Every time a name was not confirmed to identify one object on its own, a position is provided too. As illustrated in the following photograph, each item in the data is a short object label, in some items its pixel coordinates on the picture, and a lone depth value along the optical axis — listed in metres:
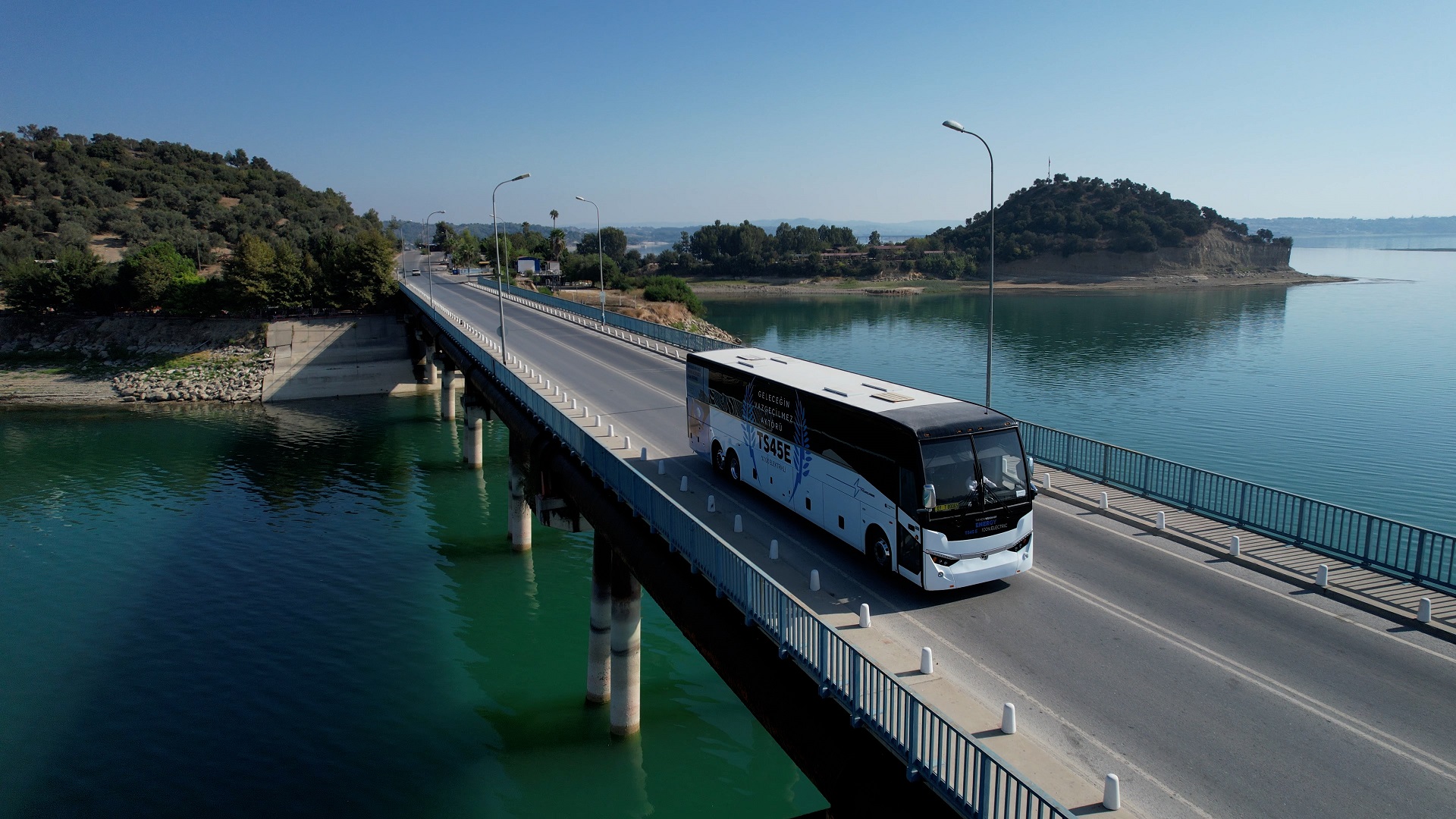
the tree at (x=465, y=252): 142.25
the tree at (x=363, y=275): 81.38
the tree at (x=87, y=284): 82.12
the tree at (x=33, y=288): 80.69
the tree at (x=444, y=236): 180.61
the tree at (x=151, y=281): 81.19
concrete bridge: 9.34
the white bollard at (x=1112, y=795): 8.75
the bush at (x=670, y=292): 104.19
